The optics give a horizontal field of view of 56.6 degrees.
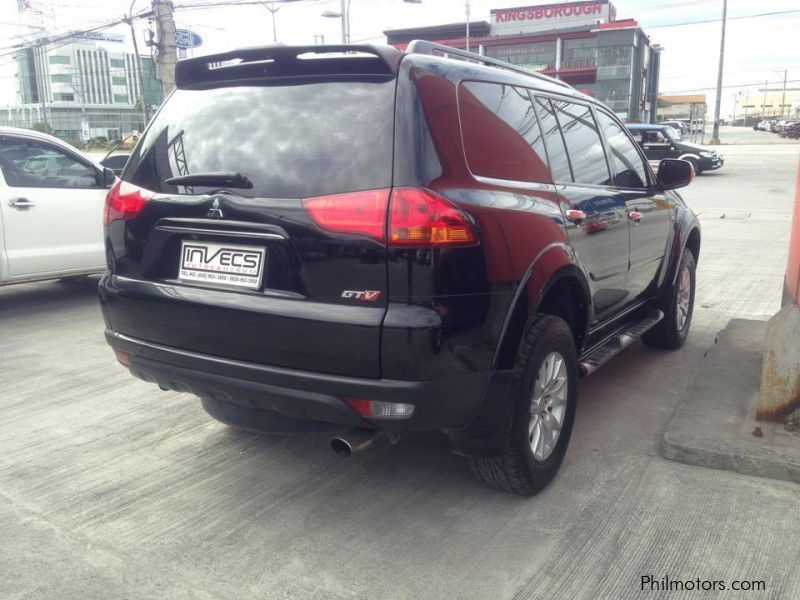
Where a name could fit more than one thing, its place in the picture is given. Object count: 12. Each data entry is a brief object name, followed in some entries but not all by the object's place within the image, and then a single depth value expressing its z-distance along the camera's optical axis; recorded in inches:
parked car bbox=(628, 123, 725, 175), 986.1
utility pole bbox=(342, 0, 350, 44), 1059.4
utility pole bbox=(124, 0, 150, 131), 835.6
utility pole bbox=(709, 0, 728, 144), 1879.3
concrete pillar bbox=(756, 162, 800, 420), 149.5
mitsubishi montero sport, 104.0
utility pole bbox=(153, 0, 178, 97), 610.9
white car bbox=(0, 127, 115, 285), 254.5
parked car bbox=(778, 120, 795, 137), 2696.9
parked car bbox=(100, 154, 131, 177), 306.7
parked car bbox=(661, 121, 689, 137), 2029.9
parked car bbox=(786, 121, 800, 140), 2423.6
